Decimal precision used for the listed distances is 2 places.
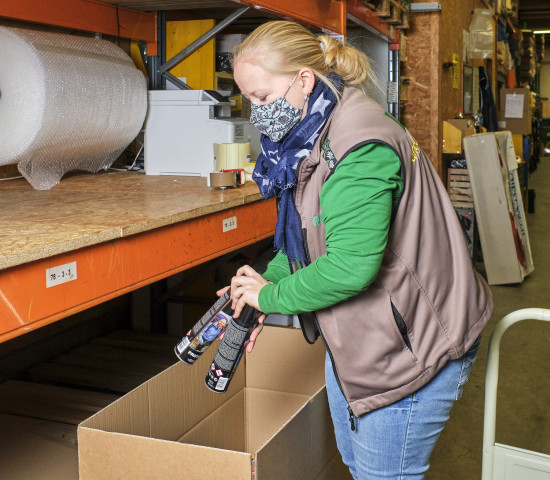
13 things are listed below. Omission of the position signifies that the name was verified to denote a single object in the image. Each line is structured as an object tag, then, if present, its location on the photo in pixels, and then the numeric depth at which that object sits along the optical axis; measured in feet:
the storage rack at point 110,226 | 5.31
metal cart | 5.25
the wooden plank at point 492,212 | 18.57
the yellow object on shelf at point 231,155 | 10.80
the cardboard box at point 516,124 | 33.91
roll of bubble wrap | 8.82
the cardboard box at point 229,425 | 5.18
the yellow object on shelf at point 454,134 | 22.08
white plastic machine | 11.37
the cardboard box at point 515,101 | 34.06
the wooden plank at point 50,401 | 9.37
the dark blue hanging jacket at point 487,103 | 29.58
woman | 4.51
